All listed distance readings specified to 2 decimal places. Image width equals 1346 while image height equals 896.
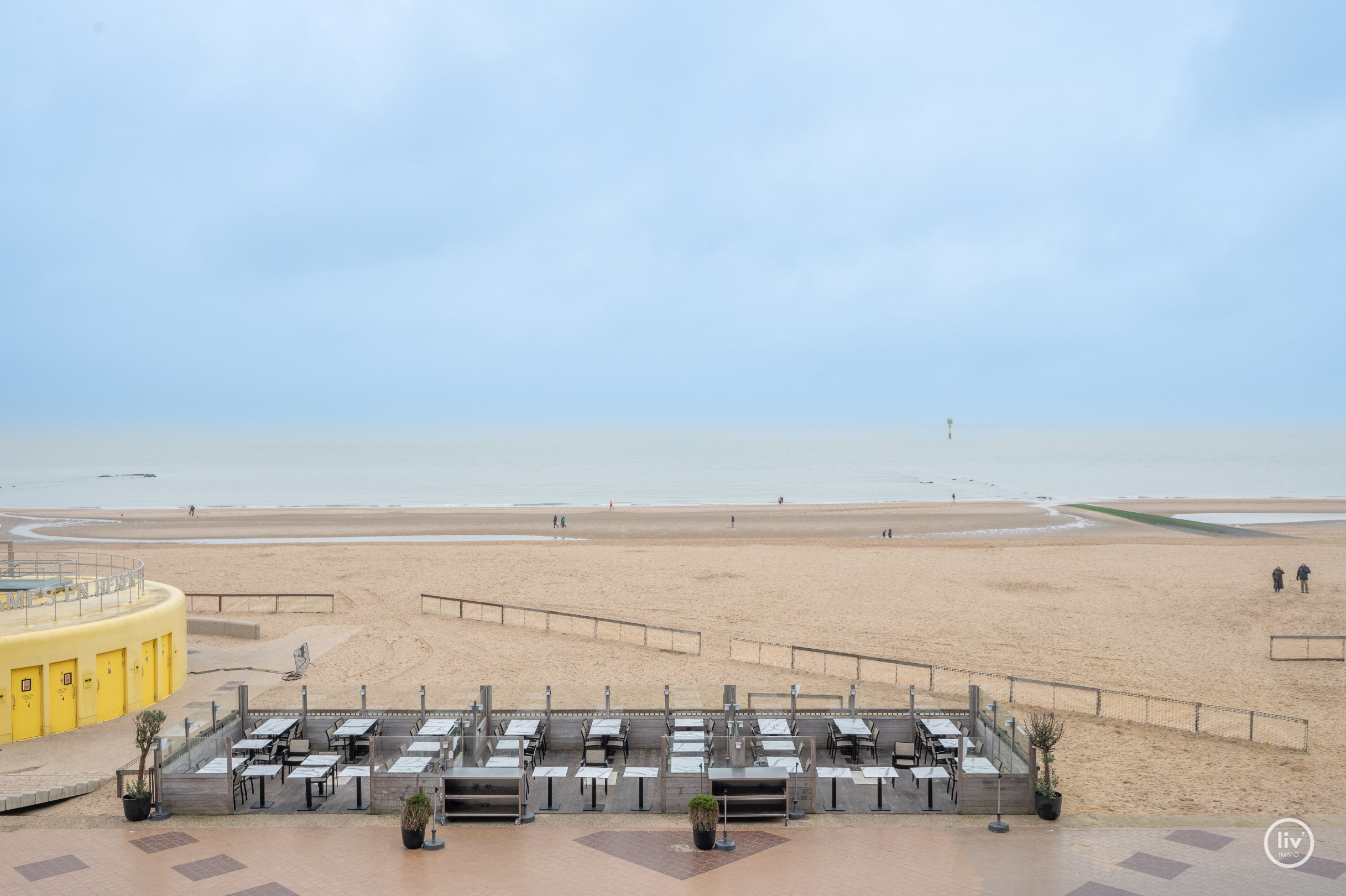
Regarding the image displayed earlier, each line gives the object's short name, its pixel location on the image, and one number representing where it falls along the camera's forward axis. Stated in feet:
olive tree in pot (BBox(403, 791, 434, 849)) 40.09
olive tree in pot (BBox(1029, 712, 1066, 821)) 43.24
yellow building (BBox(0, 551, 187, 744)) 56.90
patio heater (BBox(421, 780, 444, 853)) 40.40
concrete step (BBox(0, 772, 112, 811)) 45.65
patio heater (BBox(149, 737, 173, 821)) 44.09
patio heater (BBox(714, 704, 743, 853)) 40.19
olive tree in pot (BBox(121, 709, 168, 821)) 43.14
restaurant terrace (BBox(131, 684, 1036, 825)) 44.19
